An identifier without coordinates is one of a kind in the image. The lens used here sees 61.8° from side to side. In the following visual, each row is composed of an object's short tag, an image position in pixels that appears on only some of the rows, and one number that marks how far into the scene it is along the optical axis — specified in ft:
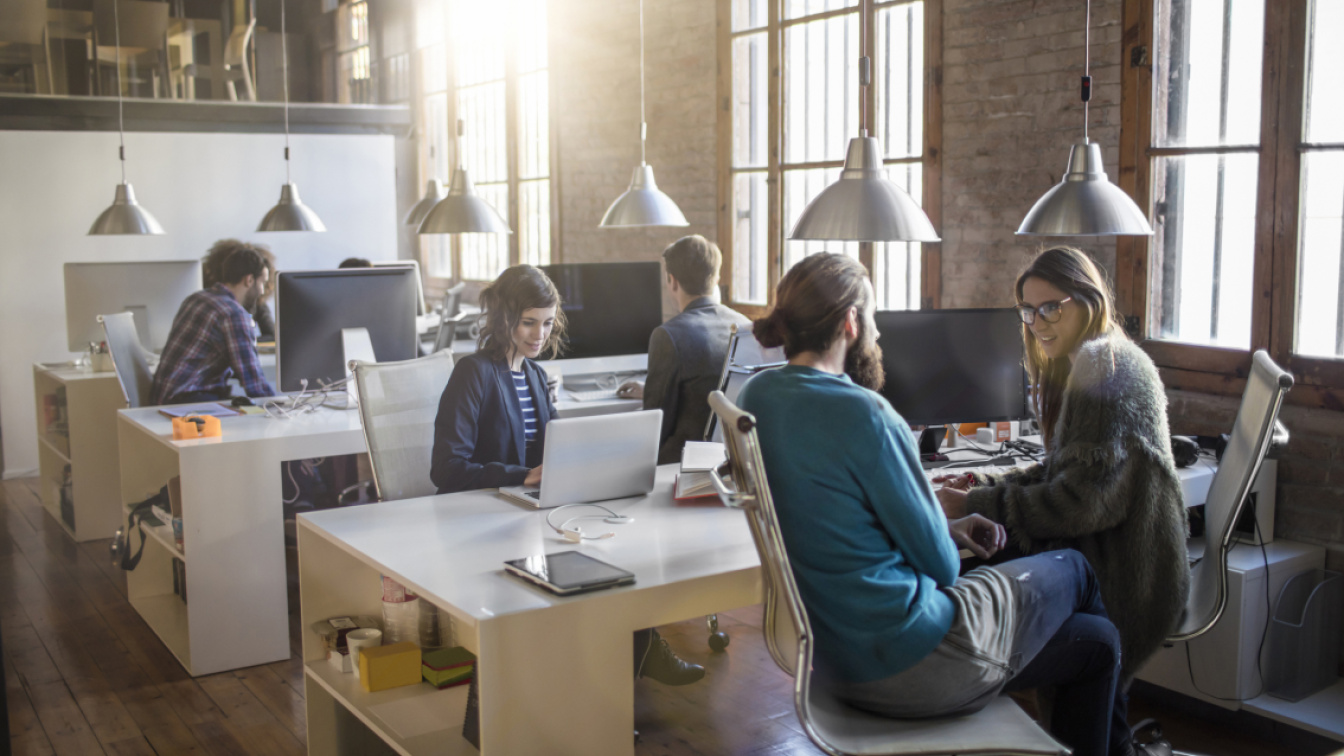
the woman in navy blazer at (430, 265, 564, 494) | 9.68
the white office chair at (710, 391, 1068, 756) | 6.02
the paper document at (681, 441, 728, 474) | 9.16
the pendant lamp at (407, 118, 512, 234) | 15.55
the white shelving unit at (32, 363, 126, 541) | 16.72
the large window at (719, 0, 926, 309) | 15.74
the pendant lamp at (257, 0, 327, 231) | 21.16
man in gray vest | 12.40
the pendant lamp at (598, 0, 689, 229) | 15.42
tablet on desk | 6.56
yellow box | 7.87
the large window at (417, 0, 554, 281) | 25.81
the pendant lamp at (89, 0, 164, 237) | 20.01
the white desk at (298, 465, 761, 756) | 6.28
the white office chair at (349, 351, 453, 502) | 10.29
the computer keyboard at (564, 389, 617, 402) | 14.74
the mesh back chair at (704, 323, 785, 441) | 10.88
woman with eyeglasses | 7.88
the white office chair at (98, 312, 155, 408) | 15.31
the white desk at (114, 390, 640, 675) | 11.70
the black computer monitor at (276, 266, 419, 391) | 13.20
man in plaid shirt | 15.06
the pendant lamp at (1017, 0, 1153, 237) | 9.52
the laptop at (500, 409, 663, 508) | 8.25
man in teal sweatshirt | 6.13
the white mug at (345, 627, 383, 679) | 8.03
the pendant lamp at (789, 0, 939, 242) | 8.47
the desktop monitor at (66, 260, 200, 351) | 18.06
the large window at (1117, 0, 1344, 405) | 10.82
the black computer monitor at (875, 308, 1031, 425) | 10.93
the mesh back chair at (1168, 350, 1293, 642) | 8.00
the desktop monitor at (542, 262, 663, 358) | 15.35
